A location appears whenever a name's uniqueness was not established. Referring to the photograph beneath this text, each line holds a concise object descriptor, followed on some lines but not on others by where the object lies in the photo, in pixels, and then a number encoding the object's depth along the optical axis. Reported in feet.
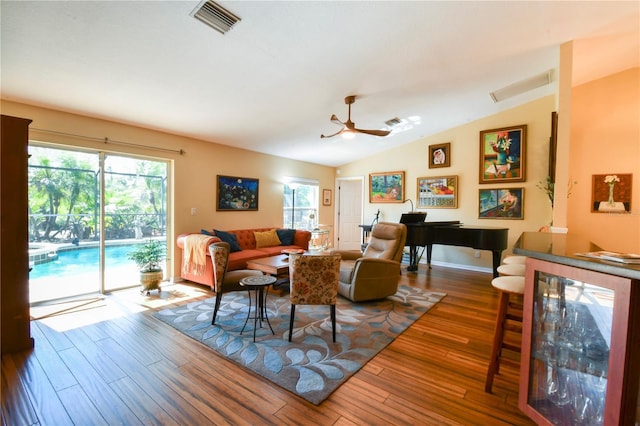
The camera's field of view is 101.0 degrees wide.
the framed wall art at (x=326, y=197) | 25.00
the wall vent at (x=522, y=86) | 12.90
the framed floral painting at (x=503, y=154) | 16.42
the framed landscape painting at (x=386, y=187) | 21.49
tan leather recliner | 11.30
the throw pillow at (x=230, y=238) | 15.15
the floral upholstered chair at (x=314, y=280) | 8.29
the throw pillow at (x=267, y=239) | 17.35
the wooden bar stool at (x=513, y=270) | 7.31
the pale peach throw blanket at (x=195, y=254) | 13.07
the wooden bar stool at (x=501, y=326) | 6.03
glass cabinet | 3.54
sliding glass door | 11.06
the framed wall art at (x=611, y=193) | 13.56
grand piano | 13.60
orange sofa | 13.19
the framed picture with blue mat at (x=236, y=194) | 16.89
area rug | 6.74
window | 22.06
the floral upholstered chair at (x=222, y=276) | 9.27
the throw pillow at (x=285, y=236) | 18.53
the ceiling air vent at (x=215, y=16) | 6.59
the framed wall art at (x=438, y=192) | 18.93
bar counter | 3.57
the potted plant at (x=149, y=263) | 12.48
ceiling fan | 12.07
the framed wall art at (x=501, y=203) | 16.58
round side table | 8.65
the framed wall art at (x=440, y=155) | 19.16
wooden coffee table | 11.48
